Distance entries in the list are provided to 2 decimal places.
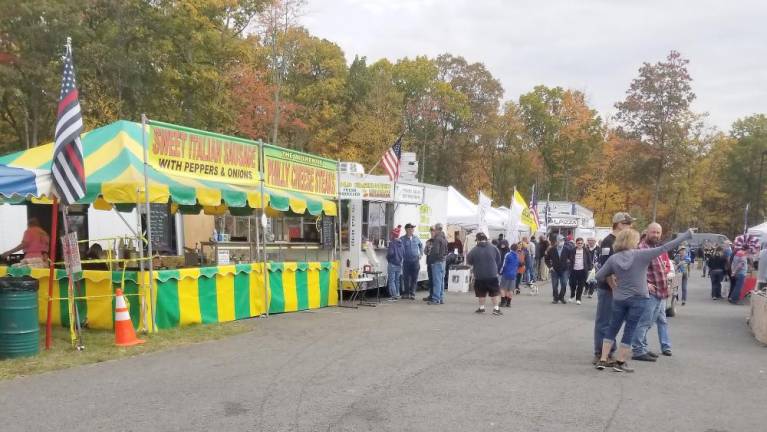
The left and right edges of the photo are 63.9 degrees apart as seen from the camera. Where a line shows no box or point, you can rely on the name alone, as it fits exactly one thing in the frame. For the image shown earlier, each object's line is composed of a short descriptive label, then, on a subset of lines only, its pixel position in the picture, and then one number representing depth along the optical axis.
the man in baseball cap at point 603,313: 7.60
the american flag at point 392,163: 14.80
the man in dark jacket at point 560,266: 14.91
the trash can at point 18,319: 7.42
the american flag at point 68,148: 7.77
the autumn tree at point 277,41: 28.22
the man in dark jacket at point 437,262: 14.20
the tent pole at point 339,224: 13.37
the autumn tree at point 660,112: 43.12
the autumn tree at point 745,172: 55.94
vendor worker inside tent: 10.45
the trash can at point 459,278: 17.16
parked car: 38.56
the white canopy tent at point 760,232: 17.34
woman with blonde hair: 7.00
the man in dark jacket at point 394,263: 14.45
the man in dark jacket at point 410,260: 14.64
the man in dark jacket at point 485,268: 12.15
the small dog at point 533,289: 17.66
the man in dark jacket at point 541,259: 21.72
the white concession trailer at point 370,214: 13.75
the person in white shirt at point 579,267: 14.93
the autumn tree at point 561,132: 52.28
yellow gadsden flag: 20.44
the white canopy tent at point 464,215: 21.59
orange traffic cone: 8.27
